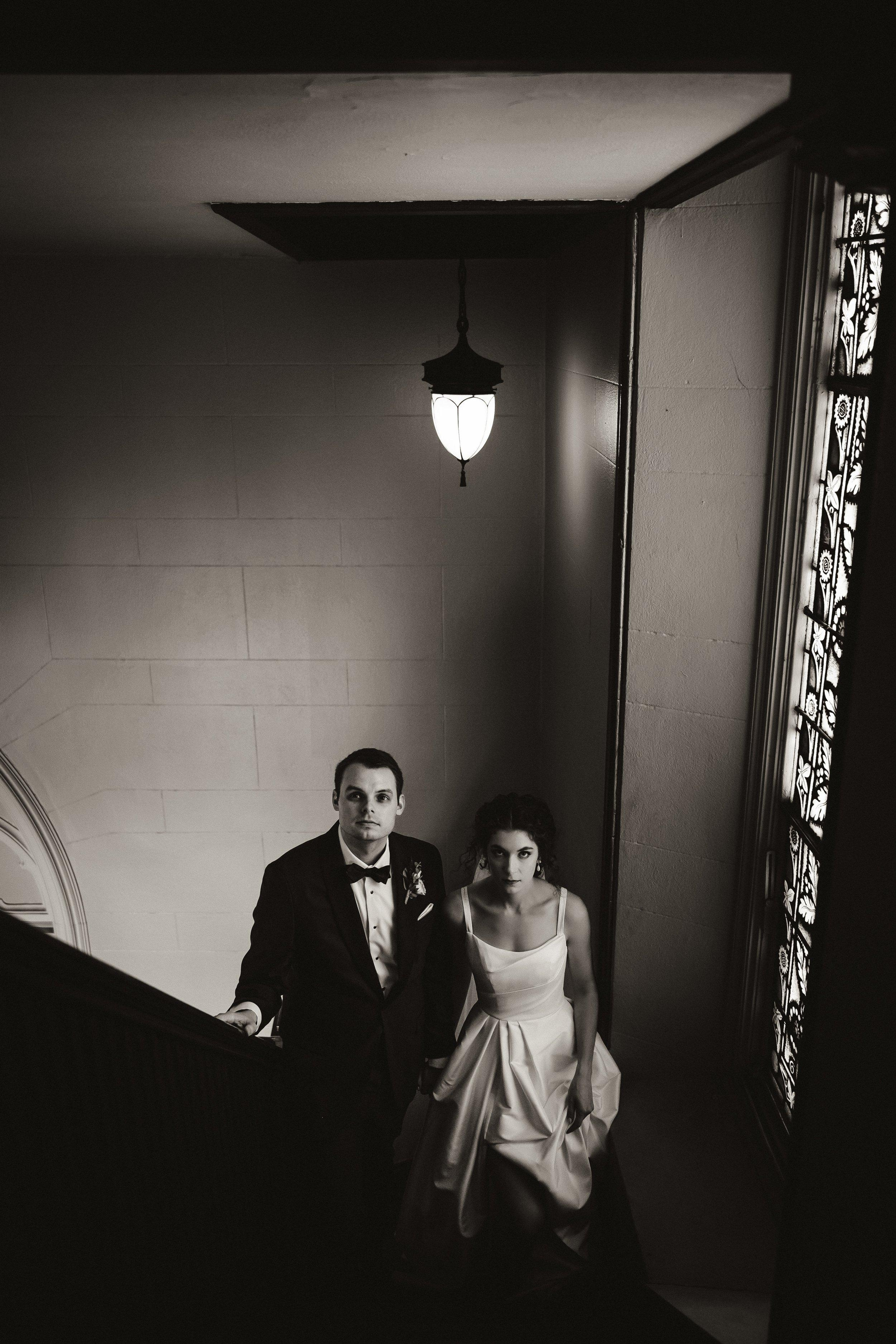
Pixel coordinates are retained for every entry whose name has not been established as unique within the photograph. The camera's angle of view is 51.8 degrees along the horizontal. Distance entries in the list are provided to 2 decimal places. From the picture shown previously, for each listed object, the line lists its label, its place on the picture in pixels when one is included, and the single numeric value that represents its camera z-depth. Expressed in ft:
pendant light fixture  11.17
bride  8.88
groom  8.91
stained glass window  7.07
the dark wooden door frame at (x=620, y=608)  8.54
